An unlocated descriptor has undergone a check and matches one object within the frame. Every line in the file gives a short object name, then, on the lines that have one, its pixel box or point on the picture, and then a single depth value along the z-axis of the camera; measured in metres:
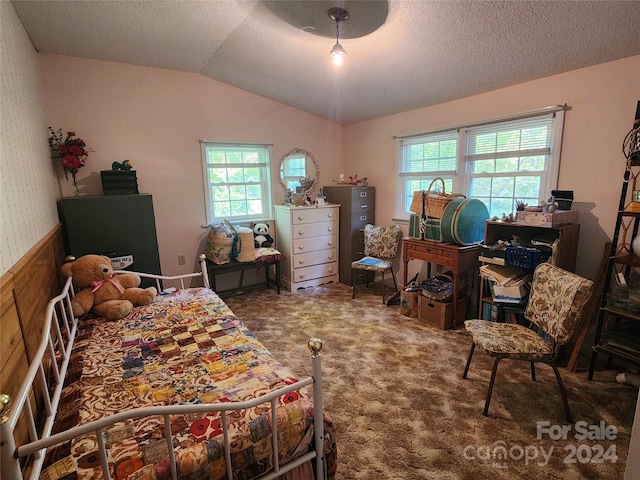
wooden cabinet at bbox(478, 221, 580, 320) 2.38
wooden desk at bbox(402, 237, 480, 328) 2.95
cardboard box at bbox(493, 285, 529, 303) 2.55
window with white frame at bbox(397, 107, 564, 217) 2.72
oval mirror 4.36
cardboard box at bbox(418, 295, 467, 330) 3.03
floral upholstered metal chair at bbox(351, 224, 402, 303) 3.77
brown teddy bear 2.13
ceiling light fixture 2.13
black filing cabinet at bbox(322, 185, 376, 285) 4.16
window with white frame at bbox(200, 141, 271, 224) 3.94
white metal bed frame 0.81
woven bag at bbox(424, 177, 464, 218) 3.13
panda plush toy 4.19
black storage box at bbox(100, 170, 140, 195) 3.09
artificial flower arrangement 2.96
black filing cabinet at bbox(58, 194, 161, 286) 2.82
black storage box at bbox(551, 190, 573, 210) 2.48
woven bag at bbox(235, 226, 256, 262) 3.75
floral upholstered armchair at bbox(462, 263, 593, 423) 1.79
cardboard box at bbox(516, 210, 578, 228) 2.35
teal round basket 2.93
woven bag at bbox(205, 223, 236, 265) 3.65
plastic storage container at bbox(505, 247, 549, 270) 2.43
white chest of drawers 4.04
